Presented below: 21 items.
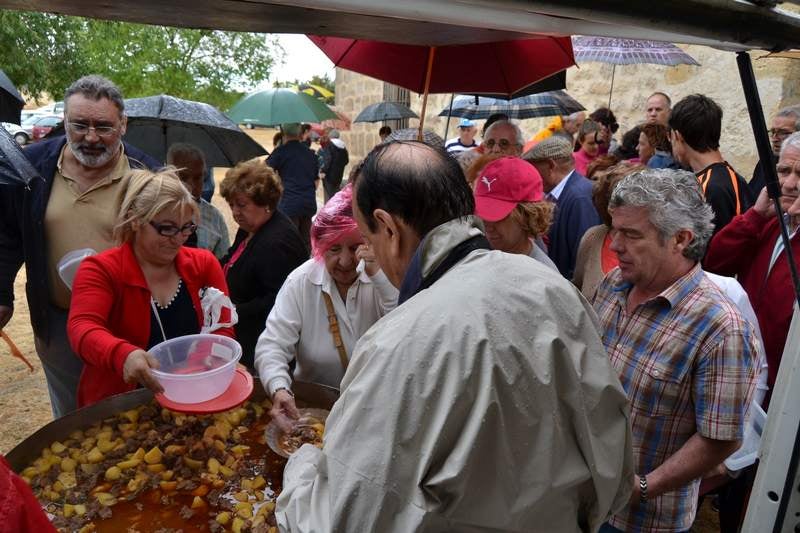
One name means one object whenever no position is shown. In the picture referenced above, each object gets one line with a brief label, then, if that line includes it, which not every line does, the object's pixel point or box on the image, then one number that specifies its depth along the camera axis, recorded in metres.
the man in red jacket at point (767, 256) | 2.60
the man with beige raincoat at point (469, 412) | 1.03
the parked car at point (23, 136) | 18.73
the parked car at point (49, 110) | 22.25
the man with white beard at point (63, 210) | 2.81
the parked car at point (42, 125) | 18.33
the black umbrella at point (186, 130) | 4.46
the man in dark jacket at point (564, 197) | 3.69
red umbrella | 3.22
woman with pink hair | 2.35
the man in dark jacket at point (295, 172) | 7.83
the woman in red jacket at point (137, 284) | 2.29
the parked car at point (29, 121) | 21.96
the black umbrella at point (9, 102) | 2.88
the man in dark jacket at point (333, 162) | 11.22
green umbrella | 7.54
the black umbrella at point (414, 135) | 3.89
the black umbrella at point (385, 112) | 11.21
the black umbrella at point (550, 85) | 4.28
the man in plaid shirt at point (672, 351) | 1.80
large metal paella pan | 1.75
